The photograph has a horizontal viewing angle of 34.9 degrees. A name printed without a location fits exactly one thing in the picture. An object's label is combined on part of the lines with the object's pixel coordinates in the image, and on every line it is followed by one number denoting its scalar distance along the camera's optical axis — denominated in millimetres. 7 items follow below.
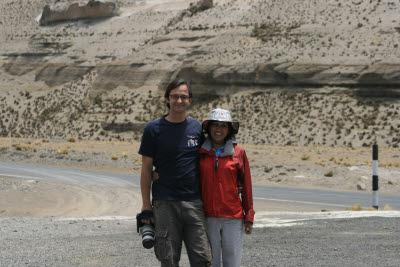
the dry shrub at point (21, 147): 36344
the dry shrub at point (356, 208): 13823
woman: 5281
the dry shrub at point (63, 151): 33688
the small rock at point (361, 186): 21141
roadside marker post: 13237
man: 5230
